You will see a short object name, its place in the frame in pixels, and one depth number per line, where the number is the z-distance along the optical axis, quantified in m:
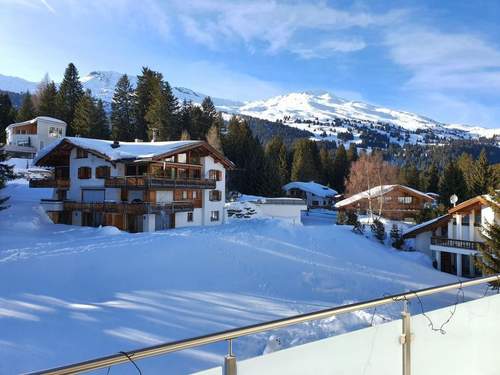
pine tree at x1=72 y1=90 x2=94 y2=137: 56.31
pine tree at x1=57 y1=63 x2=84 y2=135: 64.00
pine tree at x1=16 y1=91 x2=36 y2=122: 64.69
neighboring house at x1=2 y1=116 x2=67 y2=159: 55.41
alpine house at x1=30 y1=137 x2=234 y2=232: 30.64
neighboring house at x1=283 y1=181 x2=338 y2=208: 69.31
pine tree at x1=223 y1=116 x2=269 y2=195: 59.47
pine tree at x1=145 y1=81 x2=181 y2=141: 54.41
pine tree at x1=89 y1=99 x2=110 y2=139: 56.50
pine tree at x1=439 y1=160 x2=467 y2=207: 55.88
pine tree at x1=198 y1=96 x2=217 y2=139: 62.53
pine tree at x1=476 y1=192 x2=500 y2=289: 21.53
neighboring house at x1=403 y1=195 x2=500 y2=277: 29.94
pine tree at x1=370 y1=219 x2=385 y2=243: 36.22
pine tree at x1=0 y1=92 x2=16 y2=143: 60.41
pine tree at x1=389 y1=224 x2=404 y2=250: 35.41
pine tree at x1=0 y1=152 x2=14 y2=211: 26.93
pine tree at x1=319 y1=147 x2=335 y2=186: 81.75
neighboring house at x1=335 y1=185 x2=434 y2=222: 50.50
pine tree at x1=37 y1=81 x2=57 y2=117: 64.25
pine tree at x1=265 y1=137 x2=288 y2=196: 59.19
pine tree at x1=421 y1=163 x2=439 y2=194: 73.88
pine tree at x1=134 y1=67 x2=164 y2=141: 60.16
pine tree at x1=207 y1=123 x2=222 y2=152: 55.78
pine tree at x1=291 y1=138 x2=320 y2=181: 75.75
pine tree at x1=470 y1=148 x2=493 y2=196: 51.84
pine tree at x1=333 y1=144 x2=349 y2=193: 81.81
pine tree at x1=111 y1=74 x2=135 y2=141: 59.62
